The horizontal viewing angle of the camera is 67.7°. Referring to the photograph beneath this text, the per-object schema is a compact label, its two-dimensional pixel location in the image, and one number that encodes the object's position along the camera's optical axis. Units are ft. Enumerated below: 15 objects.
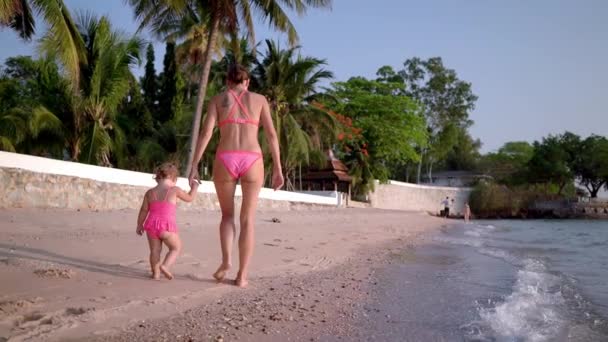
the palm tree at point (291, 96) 71.56
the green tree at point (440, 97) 148.25
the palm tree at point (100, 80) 55.88
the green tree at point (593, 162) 157.58
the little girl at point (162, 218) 11.91
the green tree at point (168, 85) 78.89
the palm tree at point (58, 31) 32.22
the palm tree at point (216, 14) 48.95
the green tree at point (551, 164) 161.79
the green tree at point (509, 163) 175.98
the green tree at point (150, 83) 85.25
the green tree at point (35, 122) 58.80
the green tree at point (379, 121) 108.06
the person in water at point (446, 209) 118.15
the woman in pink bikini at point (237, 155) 11.62
